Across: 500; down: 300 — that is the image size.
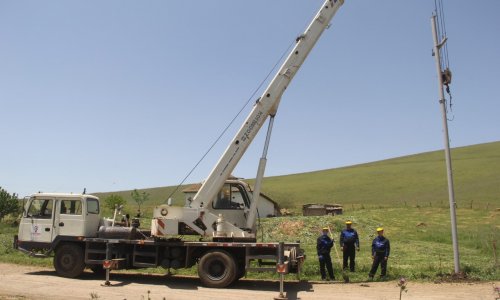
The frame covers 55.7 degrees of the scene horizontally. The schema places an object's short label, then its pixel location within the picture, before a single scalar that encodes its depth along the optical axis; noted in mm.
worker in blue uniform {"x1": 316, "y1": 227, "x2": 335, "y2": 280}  15188
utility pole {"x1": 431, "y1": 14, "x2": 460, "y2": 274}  14641
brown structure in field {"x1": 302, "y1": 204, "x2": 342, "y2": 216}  49225
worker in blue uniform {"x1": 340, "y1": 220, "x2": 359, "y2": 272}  16094
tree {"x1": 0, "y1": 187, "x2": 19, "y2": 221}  48594
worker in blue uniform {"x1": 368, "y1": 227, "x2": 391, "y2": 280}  15070
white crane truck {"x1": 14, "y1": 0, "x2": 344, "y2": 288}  13984
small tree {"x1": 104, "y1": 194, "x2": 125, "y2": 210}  60375
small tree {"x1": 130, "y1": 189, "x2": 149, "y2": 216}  78162
